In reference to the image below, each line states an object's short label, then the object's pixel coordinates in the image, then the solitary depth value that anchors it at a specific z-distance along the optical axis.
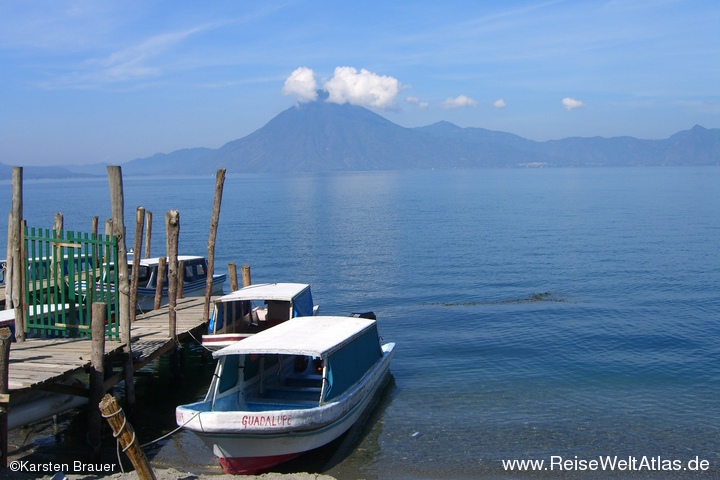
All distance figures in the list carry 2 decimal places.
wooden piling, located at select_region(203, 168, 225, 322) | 21.05
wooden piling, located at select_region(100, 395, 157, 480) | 10.98
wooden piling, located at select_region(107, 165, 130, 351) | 15.84
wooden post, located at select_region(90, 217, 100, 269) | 29.25
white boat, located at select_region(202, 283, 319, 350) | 19.50
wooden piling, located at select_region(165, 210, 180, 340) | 18.70
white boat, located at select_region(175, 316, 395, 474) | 13.61
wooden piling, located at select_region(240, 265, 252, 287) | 24.98
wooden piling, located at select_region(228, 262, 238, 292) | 24.96
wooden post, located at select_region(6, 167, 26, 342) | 16.23
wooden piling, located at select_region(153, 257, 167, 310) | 23.09
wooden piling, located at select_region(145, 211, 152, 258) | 30.23
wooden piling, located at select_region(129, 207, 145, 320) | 20.84
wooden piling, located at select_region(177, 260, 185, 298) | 25.45
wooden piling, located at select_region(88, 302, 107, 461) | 14.34
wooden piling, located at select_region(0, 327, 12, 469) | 12.06
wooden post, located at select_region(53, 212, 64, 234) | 26.05
